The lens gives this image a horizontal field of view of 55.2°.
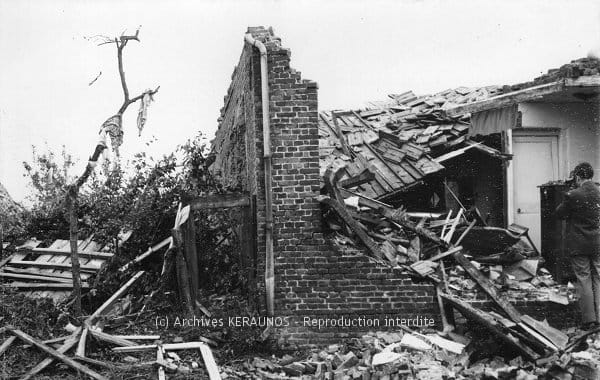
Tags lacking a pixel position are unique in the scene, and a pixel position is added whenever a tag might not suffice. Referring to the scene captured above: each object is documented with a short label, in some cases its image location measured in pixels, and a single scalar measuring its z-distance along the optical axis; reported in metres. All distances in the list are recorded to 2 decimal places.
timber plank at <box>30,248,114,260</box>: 9.84
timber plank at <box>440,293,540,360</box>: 6.63
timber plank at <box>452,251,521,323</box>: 7.44
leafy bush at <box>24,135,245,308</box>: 9.32
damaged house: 7.97
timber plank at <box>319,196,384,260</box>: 8.12
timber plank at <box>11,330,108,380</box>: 6.65
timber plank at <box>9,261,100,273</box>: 9.62
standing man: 7.68
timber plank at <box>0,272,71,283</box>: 9.58
